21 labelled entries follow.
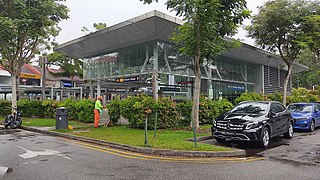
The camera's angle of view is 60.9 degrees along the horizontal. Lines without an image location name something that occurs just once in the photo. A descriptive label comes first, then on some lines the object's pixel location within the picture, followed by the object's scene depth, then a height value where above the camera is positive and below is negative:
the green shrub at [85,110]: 16.98 -0.78
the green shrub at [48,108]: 20.55 -0.76
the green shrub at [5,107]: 23.95 -0.83
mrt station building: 21.05 +3.48
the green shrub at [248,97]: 20.27 +0.08
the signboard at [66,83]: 45.17 +2.66
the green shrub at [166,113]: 13.75 -0.78
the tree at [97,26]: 36.88 +9.83
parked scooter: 15.58 -1.29
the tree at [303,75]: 40.91 +4.77
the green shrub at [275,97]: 23.91 +0.09
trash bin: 13.75 -1.01
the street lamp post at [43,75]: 23.63 +2.05
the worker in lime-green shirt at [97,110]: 14.62 -0.65
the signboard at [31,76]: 45.72 +3.87
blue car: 13.89 -0.88
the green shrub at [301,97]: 25.65 +0.11
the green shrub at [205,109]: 14.83 -0.64
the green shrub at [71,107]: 18.28 -0.64
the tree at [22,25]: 17.31 +4.85
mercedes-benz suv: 9.05 -0.88
